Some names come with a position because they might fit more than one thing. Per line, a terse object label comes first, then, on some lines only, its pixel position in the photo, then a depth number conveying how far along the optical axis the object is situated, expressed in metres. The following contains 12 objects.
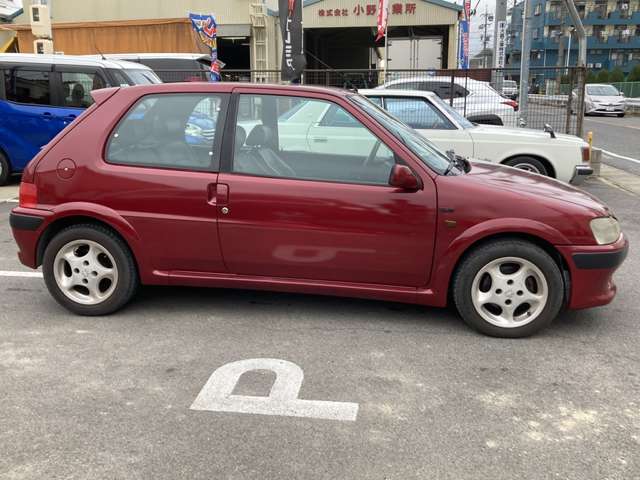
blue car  9.48
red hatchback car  3.92
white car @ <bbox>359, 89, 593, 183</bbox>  8.35
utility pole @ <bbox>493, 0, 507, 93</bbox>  27.35
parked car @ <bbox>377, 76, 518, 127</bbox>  11.73
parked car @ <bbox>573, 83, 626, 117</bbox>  30.02
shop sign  27.83
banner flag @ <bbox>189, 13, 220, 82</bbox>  18.14
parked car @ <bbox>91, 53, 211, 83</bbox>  14.01
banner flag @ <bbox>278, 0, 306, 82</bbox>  10.60
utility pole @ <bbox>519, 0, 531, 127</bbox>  12.06
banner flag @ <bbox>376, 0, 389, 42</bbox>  22.53
